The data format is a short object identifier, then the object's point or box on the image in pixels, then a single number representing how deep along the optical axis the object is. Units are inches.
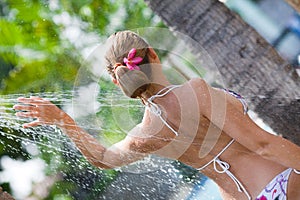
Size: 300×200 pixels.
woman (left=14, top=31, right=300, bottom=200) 167.1
